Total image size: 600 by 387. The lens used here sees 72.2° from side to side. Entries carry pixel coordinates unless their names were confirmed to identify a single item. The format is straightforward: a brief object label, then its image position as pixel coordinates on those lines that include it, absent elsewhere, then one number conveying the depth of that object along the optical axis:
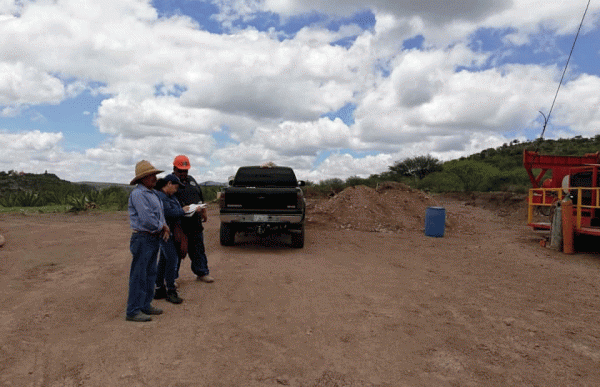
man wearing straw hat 4.39
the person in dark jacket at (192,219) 5.64
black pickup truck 9.30
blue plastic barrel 13.19
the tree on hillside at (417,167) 47.49
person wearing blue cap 5.10
